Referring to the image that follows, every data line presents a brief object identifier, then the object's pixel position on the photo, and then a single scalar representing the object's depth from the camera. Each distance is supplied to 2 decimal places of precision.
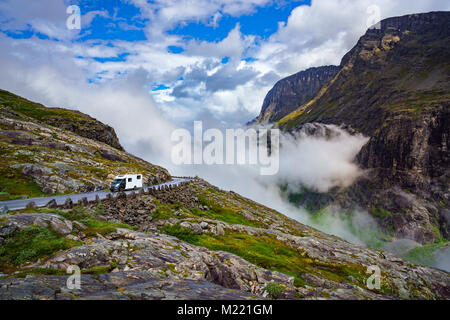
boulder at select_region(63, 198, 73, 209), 29.54
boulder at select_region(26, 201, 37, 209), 24.87
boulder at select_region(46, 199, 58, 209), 27.42
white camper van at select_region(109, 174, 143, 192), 52.22
